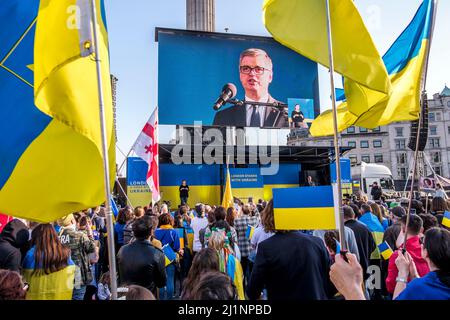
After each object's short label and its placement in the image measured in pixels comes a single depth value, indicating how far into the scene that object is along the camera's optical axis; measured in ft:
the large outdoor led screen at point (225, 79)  74.08
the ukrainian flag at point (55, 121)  7.84
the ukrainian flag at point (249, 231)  20.48
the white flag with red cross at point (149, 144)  28.34
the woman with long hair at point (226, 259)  13.03
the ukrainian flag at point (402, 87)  10.91
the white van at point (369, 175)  98.50
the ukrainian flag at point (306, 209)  9.75
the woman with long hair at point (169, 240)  19.29
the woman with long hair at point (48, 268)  11.00
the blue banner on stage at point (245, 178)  71.15
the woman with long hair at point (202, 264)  9.59
